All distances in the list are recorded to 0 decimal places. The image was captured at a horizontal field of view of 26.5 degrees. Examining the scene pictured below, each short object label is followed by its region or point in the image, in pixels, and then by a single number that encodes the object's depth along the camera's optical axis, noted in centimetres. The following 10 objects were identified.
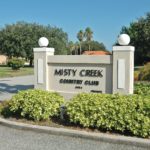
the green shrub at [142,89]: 945
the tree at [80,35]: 11294
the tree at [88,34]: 11535
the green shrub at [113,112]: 621
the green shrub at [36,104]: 730
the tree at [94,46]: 9775
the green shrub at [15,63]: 3617
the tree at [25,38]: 5281
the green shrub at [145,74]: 1690
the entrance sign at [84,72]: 891
